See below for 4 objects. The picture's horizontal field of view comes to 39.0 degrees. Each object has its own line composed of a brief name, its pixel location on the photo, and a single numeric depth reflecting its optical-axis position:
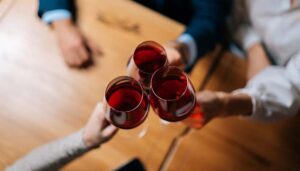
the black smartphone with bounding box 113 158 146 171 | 0.87
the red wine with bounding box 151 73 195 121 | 0.68
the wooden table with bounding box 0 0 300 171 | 0.89
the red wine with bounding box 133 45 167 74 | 0.75
